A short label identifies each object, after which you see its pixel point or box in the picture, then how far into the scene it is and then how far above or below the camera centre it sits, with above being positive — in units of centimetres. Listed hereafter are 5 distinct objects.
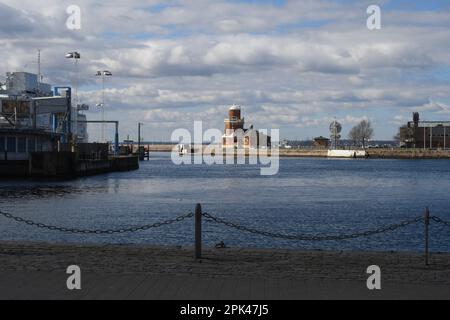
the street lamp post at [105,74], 10694 +1129
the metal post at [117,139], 12121 +57
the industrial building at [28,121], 8231 +332
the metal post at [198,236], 1474 -213
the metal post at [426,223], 1437 -177
